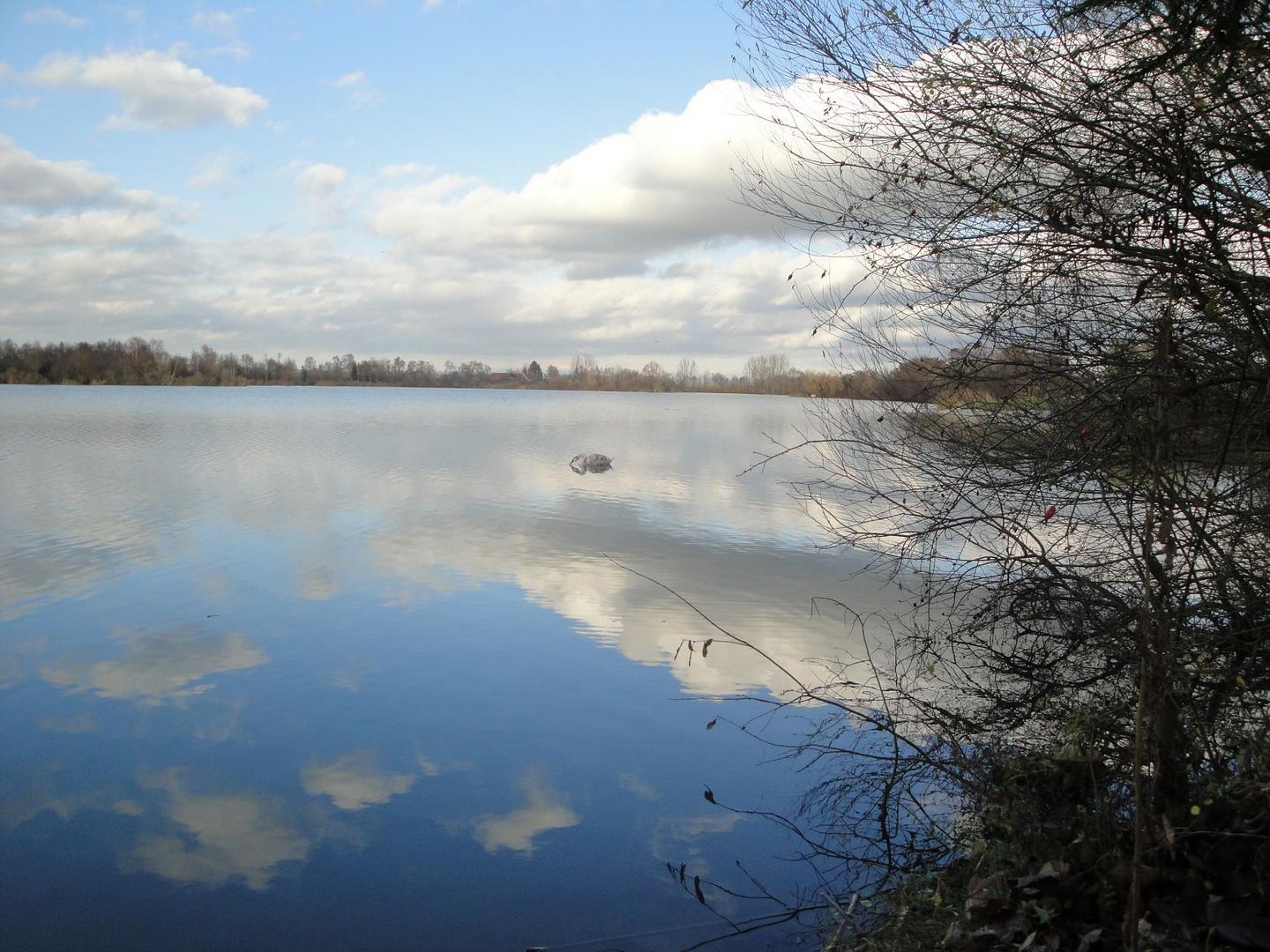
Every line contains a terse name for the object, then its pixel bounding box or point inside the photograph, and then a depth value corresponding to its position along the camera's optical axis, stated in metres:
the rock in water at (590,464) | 22.38
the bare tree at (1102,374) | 3.90
